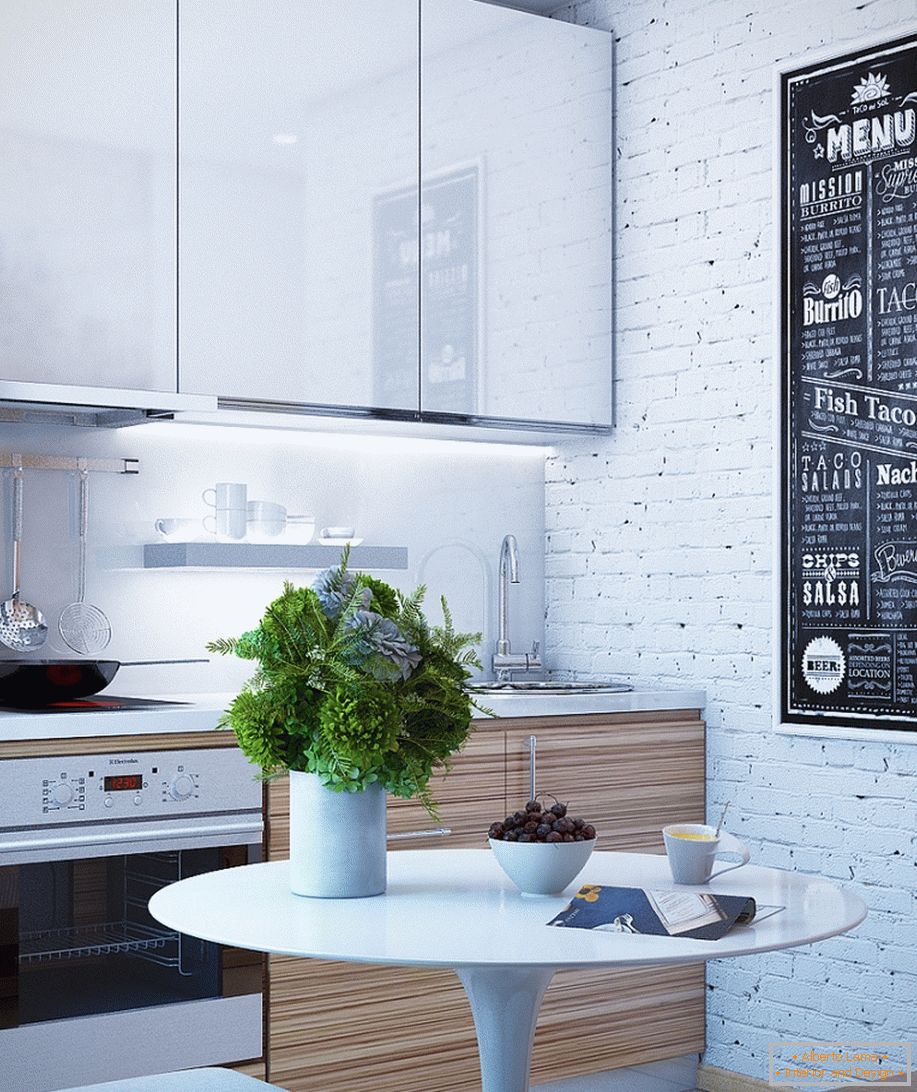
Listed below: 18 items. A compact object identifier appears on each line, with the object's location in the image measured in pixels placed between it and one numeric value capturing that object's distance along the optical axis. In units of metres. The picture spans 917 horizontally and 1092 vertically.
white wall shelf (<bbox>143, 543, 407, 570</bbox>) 3.62
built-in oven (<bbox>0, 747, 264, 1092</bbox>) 2.94
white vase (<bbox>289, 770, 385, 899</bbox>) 2.01
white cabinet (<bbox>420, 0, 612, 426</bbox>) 4.02
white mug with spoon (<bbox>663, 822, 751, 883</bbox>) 2.09
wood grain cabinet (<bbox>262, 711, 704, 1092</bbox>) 3.27
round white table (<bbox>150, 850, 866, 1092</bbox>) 1.69
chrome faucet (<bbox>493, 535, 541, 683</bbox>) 4.36
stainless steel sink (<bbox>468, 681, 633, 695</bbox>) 4.05
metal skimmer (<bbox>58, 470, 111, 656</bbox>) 3.64
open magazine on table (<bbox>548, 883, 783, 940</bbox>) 1.81
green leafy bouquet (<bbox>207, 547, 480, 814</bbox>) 1.96
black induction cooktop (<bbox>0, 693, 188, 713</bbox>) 3.15
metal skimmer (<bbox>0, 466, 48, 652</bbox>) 3.54
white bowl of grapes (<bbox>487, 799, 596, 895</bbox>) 2.00
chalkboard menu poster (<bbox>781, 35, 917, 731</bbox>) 3.54
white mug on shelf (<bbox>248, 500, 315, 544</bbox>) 3.80
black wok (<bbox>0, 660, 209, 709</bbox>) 3.19
